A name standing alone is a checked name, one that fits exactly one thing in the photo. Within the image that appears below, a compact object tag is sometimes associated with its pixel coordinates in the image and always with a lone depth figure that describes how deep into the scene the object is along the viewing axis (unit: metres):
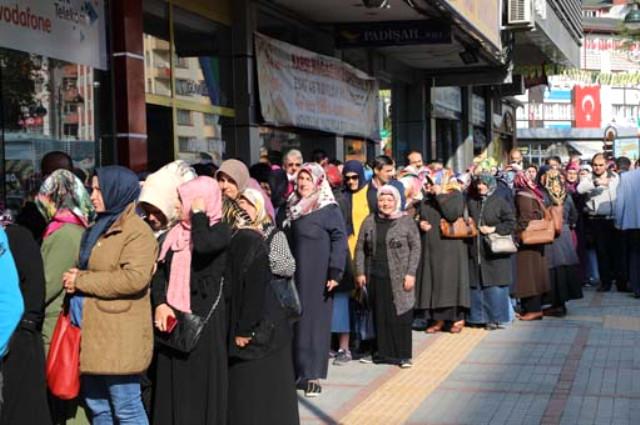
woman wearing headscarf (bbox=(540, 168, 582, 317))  11.48
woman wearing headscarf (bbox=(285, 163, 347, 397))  7.56
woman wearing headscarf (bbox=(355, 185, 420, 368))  8.41
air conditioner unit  16.58
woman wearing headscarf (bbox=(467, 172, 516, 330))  10.43
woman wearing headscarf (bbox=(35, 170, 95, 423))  5.28
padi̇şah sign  14.16
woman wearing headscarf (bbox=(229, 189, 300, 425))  5.25
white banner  12.51
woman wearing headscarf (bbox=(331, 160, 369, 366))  8.59
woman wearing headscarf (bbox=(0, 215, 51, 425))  4.75
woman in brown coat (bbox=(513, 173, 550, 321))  10.94
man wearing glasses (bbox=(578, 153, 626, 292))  13.73
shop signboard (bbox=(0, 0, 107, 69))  7.88
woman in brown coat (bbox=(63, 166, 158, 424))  5.00
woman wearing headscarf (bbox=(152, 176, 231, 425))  5.10
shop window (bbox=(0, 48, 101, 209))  8.12
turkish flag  59.19
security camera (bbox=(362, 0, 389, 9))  11.49
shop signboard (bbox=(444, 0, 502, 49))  13.22
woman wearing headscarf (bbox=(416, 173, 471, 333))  10.10
